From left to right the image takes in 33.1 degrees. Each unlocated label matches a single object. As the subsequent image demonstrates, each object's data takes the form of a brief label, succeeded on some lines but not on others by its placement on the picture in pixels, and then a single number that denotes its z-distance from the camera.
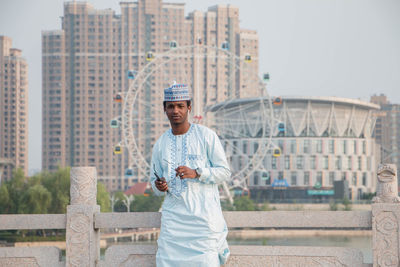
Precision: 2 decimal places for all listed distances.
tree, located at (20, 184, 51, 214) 45.53
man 6.04
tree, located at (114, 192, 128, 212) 66.75
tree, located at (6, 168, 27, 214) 47.50
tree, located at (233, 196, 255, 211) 63.40
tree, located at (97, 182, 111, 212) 48.50
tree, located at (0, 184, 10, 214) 46.84
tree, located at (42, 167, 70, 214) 46.18
